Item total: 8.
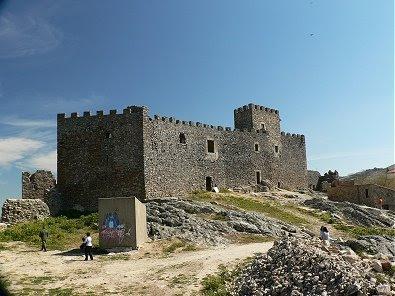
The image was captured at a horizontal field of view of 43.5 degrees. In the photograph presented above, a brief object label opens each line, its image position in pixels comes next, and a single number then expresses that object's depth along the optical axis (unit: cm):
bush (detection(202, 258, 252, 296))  1821
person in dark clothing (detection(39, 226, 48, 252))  2738
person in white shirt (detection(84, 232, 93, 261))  2458
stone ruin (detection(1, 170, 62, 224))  3566
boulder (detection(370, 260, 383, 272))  1811
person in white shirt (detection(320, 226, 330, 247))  2561
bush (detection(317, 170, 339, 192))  6962
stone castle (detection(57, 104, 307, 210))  3984
